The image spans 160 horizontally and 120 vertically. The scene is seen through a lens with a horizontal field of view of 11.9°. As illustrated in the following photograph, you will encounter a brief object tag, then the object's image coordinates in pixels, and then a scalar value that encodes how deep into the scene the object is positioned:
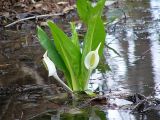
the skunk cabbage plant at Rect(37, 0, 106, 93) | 4.83
